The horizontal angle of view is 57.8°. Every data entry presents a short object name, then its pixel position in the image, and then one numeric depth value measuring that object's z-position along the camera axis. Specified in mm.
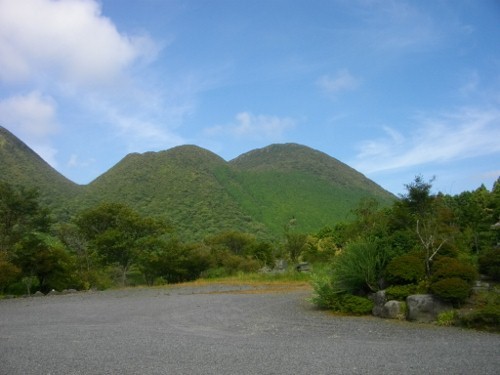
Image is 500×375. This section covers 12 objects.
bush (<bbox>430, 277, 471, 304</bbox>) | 9258
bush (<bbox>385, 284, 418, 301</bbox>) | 10297
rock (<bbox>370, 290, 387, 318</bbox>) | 10197
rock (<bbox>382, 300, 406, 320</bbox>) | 9789
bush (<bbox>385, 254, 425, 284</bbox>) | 10383
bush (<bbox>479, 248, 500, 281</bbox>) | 11273
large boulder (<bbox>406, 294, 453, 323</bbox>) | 9164
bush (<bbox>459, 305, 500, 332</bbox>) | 7906
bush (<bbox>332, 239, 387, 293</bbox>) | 11281
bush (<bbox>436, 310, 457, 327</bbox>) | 8727
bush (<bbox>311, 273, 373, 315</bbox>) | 10617
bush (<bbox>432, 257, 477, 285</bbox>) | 9672
